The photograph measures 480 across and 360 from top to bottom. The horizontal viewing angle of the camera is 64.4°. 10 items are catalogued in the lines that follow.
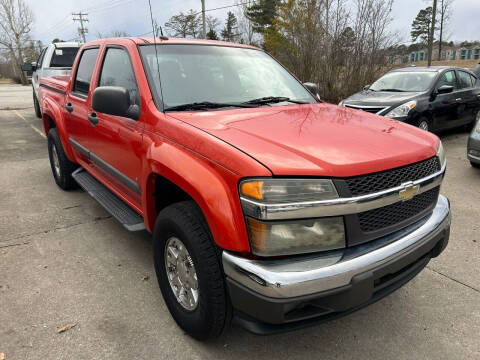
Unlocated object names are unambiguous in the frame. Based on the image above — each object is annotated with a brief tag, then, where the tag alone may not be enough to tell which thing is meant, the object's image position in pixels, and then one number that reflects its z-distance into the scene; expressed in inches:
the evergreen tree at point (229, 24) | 2215.1
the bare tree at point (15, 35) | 1881.2
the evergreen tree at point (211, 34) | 1315.2
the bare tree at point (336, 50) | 489.1
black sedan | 280.8
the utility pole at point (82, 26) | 2512.3
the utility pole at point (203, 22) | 977.2
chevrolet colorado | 70.6
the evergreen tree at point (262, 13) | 1491.1
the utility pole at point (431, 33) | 921.1
